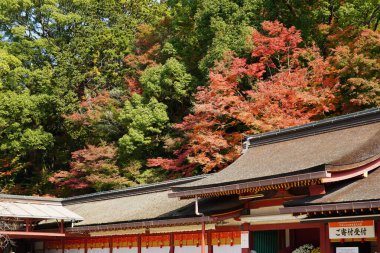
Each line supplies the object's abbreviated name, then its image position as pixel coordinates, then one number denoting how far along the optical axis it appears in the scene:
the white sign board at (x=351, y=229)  12.46
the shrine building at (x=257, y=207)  12.66
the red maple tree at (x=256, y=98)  26.30
